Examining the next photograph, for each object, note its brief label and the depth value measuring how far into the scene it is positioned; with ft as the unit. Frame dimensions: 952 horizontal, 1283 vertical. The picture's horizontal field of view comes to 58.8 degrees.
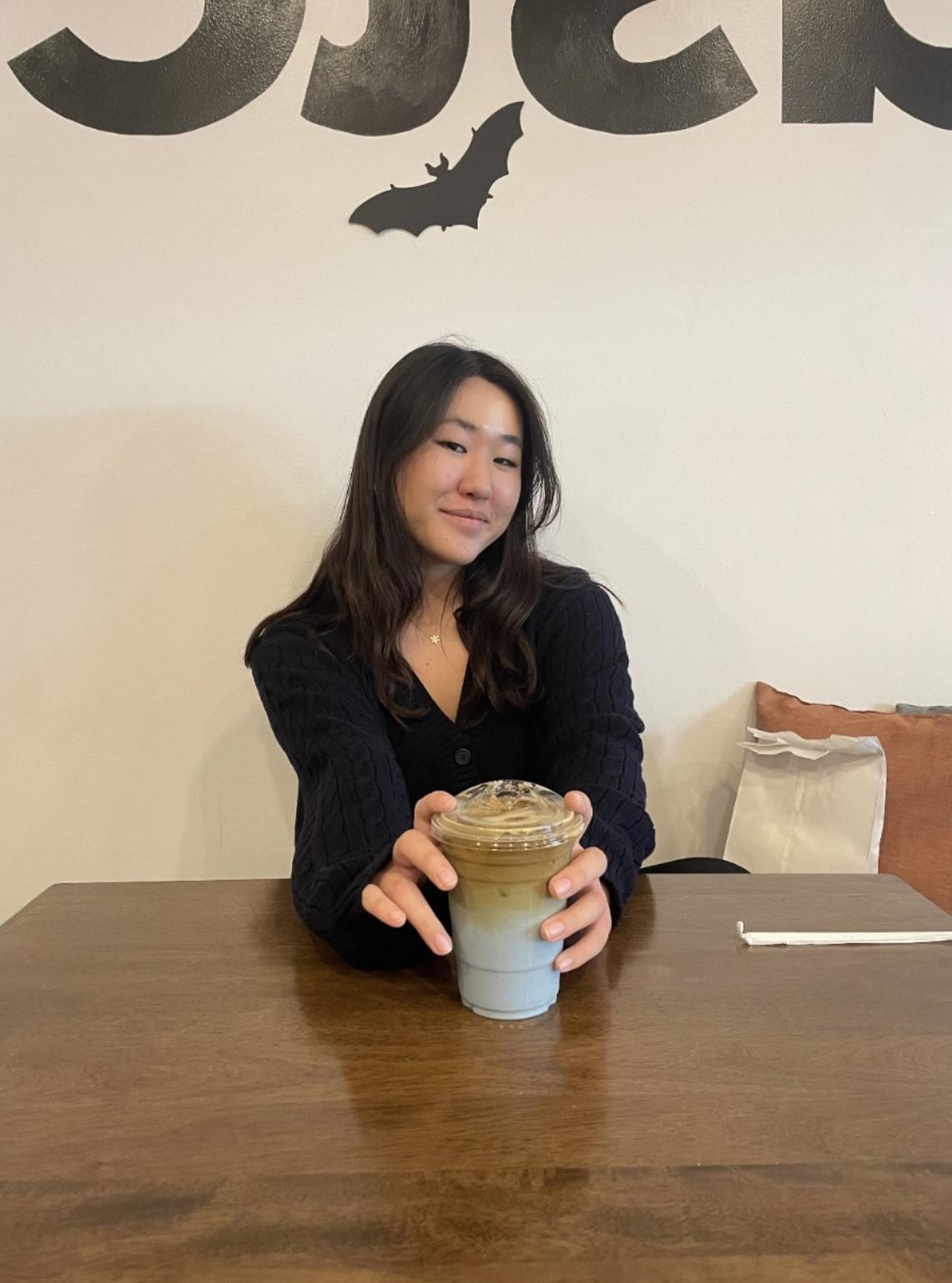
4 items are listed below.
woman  3.23
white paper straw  2.46
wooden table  1.40
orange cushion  4.32
